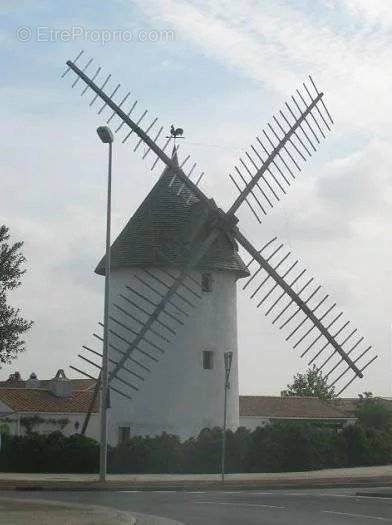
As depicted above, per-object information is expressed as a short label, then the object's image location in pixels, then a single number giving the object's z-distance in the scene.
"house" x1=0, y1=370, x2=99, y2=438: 60.31
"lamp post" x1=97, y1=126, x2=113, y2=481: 31.61
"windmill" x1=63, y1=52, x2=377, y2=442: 42.78
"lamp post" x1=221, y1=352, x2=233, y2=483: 32.37
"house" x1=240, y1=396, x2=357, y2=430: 69.00
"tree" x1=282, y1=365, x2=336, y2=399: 101.25
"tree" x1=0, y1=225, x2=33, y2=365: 37.38
